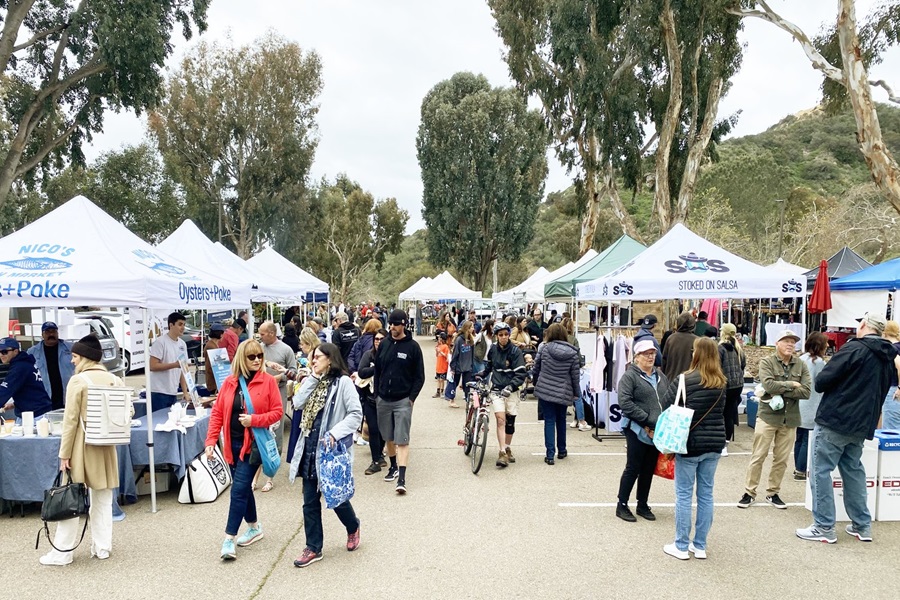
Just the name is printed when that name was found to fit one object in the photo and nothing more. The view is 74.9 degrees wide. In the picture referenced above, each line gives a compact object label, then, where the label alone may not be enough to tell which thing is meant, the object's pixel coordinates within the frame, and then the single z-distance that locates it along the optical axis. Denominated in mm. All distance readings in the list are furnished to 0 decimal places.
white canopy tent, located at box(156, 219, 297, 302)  9969
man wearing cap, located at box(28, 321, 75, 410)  6375
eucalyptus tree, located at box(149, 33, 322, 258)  32156
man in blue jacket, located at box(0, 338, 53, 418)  5945
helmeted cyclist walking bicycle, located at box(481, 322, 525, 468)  6906
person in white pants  4172
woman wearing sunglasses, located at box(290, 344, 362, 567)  4102
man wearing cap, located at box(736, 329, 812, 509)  5457
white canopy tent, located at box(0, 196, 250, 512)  5352
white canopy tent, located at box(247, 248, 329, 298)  14749
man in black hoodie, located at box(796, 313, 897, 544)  4383
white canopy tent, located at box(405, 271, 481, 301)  24406
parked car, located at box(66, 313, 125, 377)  13302
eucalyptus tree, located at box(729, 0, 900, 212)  11664
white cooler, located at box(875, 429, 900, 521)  5090
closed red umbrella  10498
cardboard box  5734
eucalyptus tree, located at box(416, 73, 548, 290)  35094
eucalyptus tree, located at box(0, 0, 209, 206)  15523
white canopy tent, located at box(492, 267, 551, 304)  18672
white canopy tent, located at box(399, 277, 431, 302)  25141
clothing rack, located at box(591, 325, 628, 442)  8508
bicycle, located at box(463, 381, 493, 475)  6675
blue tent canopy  10805
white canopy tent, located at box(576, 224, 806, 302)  8188
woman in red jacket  4188
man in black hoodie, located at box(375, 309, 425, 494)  6008
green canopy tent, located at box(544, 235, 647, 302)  11609
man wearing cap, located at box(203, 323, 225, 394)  7414
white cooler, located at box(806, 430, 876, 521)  5051
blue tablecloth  5172
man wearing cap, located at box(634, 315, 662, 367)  7078
